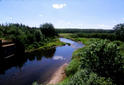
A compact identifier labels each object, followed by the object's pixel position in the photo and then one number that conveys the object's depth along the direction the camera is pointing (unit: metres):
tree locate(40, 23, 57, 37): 72.25
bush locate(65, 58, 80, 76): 15.95
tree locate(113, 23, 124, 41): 49.62
